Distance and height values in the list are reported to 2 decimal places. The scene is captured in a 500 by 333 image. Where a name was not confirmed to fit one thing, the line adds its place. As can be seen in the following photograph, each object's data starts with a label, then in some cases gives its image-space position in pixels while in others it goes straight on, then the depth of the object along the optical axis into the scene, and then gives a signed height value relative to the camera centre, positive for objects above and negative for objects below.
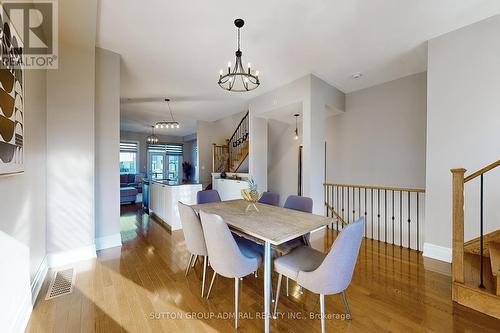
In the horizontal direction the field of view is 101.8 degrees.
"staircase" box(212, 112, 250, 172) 6.54 +0.49
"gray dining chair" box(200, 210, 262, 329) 1.59 -0.71
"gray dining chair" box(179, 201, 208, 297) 2.00 -0.67
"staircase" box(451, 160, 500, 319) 1.79 -1.13
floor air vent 2.07 -1.31
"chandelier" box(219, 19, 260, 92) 2.23 +1.24
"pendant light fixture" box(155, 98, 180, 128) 5.88 +1.19
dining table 1.56 -0.53
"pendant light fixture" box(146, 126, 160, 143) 8.09 +1.46
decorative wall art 1.33 +0.45
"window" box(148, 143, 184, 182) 10.22 +0.26
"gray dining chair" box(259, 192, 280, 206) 2.97 -0.50
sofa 7.82 -0.63
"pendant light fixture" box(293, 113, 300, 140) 6.01 +1.07
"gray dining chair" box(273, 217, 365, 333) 1.39 -0.75
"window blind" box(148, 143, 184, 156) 10.27 +0.87
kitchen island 4.17 -0.72
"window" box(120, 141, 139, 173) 9.38 +0.42
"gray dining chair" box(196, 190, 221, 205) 3.11 -0.49
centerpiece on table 2.30 -0.32
